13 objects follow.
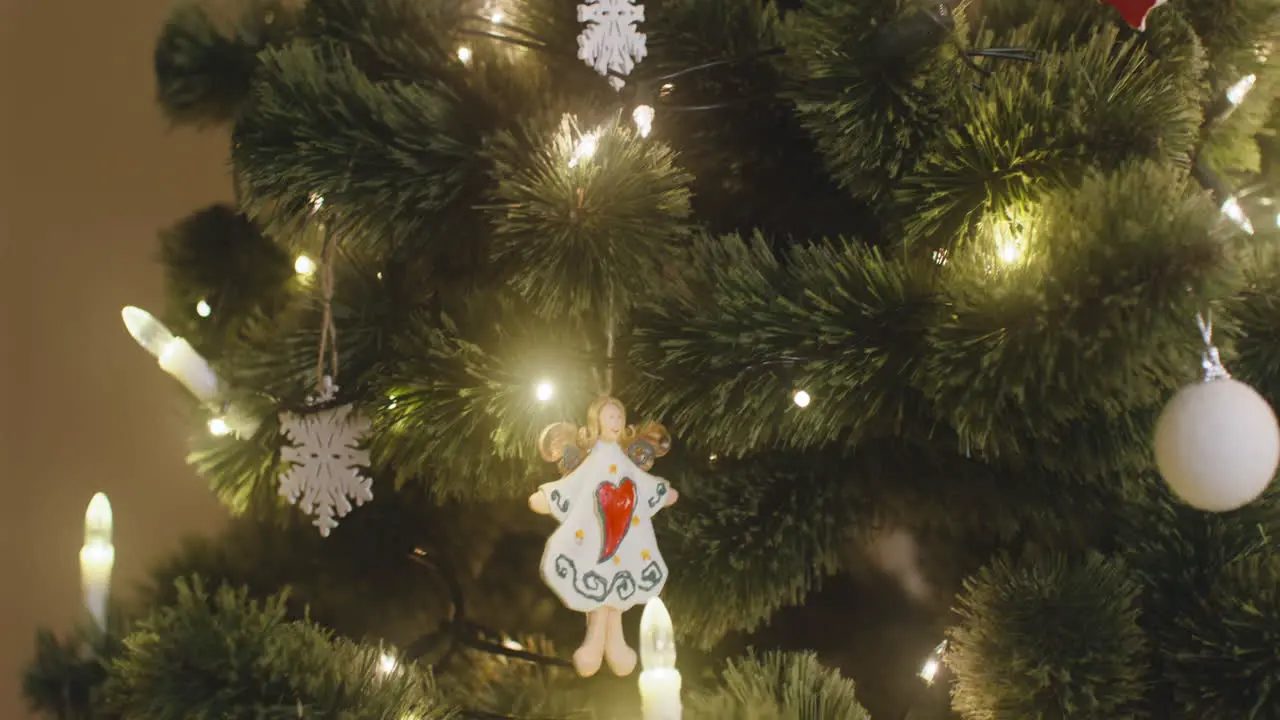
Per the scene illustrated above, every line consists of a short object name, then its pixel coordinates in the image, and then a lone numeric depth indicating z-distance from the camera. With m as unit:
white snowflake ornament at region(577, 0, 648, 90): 0.47
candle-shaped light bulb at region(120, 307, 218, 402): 0.54
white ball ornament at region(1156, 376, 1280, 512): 0.37
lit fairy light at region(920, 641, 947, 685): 0.52
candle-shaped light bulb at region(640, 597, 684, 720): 0.43
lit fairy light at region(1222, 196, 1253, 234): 0.45
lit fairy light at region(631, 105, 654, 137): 0.48
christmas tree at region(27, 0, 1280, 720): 0.40
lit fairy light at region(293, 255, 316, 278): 0.69
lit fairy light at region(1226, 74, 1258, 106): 0.54
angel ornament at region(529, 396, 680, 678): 0.47
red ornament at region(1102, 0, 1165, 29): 0.43
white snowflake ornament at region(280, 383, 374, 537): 0.51
